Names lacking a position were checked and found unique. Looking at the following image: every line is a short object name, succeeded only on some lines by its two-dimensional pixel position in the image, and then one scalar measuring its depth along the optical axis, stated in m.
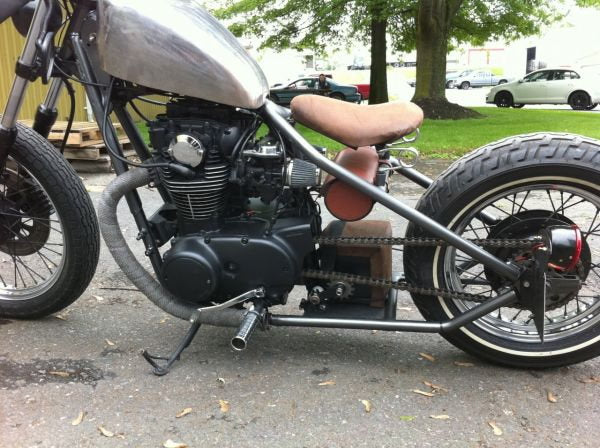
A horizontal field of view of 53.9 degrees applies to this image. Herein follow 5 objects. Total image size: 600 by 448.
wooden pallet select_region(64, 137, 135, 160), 6.99
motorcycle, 2.37
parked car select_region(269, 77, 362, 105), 26.53
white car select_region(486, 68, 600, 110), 22.84
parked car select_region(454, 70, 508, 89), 42.38
